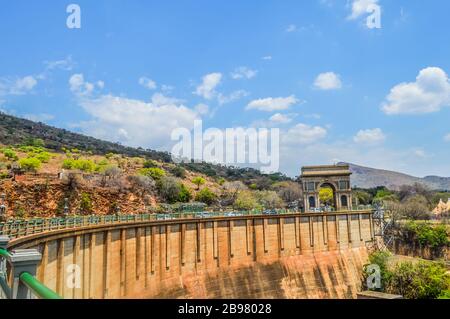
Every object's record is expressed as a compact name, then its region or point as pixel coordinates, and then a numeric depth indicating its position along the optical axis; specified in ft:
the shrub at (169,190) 262.67
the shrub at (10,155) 250.94
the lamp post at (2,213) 83.41
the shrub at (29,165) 221.87
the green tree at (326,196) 364.97
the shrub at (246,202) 269.44
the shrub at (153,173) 283.18
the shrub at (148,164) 353.90
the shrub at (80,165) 252.01
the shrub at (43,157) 260.54
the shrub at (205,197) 286.66
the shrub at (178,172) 368.75
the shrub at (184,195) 270.05
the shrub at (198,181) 350.48
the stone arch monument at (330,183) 202.49
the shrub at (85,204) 191.62
